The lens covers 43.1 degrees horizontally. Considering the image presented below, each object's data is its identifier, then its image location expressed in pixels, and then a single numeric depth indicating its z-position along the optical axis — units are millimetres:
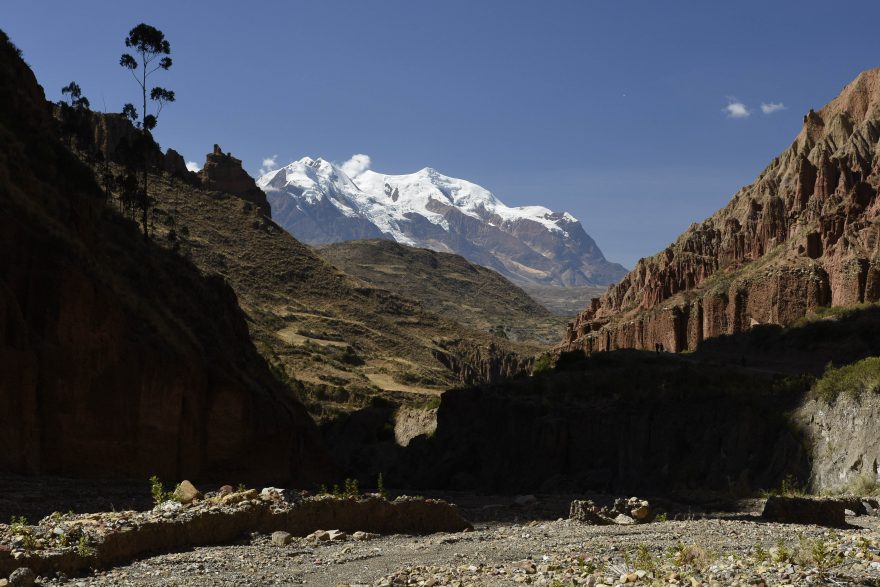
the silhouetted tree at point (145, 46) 69156
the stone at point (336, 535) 22578
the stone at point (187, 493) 21938
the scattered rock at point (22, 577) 15569
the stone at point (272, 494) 22750
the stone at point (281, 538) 21188
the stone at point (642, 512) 27450
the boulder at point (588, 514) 26719
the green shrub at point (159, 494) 21305
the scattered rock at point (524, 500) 39650
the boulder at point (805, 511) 27328
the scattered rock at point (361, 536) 23156
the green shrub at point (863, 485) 36906
